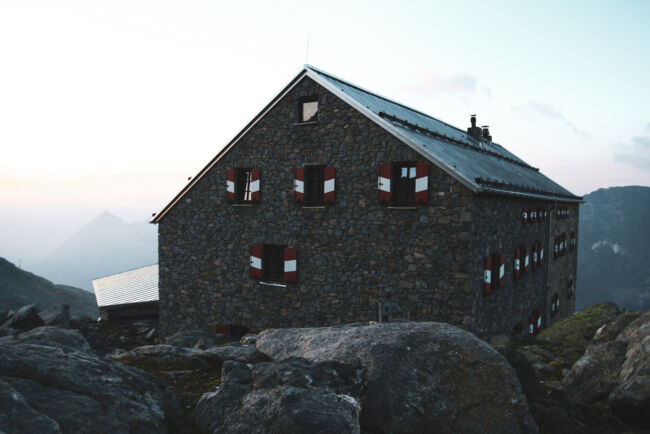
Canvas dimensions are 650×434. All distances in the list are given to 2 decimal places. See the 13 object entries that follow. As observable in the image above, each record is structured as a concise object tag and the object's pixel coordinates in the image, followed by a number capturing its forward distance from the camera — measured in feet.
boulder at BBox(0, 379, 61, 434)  8.71
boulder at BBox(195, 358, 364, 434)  10.38
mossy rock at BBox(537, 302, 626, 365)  31.37
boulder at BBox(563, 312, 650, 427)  17.07
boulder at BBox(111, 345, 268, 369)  16.50
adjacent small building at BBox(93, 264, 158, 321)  56.39
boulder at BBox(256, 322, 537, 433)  12.82
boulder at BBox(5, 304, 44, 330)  46.57
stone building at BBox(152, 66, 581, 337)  35.17
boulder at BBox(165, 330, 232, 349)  36.24
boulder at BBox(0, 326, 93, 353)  19.61
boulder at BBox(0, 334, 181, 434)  9.29
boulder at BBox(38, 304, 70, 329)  47.70
